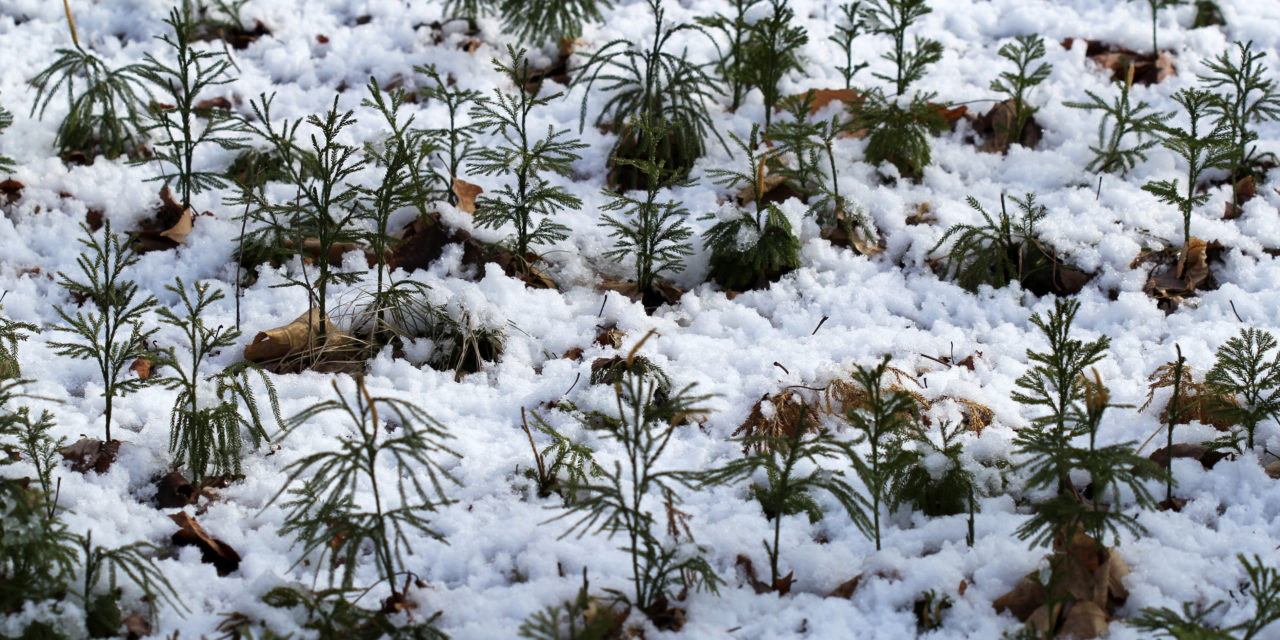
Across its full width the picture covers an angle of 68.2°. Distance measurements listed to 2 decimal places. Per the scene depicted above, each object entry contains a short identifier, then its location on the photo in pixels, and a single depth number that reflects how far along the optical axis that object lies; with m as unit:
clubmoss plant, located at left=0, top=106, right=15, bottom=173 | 4.29
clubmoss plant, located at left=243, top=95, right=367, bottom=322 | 3.46
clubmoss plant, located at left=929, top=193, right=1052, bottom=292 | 4.00
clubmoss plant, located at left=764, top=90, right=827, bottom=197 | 4.32
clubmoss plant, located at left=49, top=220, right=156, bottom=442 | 2.89
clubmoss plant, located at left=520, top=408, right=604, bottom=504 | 2.92
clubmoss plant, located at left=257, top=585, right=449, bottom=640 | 2.31
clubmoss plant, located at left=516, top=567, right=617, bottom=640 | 2.17
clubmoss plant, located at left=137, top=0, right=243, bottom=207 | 4.13
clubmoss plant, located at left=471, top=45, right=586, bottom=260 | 3.99
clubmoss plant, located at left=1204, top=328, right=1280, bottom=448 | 2.91
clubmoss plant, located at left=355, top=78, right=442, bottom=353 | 3.57
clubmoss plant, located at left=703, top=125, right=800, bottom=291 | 4.03
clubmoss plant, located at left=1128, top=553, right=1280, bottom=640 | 2.11
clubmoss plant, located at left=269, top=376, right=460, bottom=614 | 2.36
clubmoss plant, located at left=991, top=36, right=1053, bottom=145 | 4.73
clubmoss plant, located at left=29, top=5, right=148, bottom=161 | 4.60
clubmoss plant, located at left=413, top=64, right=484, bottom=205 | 4.23
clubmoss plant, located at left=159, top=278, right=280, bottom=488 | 2.83
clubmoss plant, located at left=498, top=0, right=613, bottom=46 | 5.23
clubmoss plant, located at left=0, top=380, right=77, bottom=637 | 2.24
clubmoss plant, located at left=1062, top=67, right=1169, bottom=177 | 4.50
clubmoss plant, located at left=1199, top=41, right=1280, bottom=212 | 4.11
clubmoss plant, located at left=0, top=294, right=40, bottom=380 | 3.11
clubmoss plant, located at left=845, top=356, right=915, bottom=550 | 2.52
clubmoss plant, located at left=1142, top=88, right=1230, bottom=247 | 3.82
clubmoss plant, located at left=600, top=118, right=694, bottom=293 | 3.86
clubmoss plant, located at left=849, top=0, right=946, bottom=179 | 4.56
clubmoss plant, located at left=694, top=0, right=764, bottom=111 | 4.83
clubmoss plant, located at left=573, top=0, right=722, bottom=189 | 4.69
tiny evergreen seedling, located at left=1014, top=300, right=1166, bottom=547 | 2.39
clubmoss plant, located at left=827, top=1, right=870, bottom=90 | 4.86
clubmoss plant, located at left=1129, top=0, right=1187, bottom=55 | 5.23
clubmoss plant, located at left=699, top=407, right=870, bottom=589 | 2.48
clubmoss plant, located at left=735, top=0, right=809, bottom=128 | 4.77
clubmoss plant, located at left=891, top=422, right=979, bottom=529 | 2.78
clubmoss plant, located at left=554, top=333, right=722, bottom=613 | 2.38
